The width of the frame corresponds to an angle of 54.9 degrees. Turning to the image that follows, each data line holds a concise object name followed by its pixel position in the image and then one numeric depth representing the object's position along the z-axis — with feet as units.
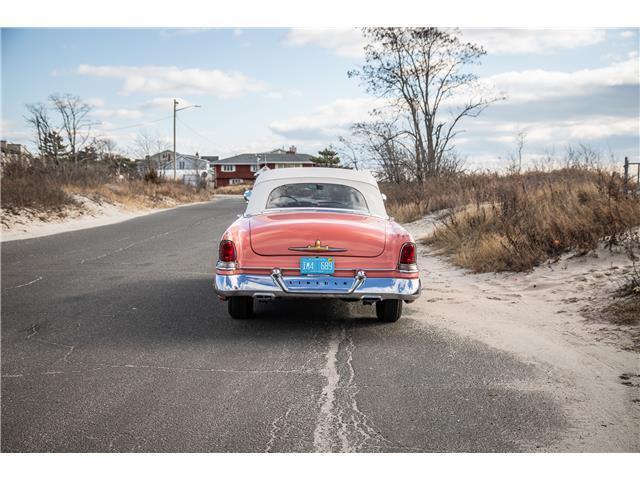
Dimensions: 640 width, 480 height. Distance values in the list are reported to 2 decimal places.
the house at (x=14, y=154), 78.23
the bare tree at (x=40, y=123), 146.27
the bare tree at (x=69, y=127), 160.68
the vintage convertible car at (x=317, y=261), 18.15
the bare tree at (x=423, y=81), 75.02
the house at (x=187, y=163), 348.57
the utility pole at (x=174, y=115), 174.40
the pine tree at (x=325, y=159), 249.38
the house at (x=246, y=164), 338.95
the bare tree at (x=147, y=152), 236.51
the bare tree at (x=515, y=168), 50.85
